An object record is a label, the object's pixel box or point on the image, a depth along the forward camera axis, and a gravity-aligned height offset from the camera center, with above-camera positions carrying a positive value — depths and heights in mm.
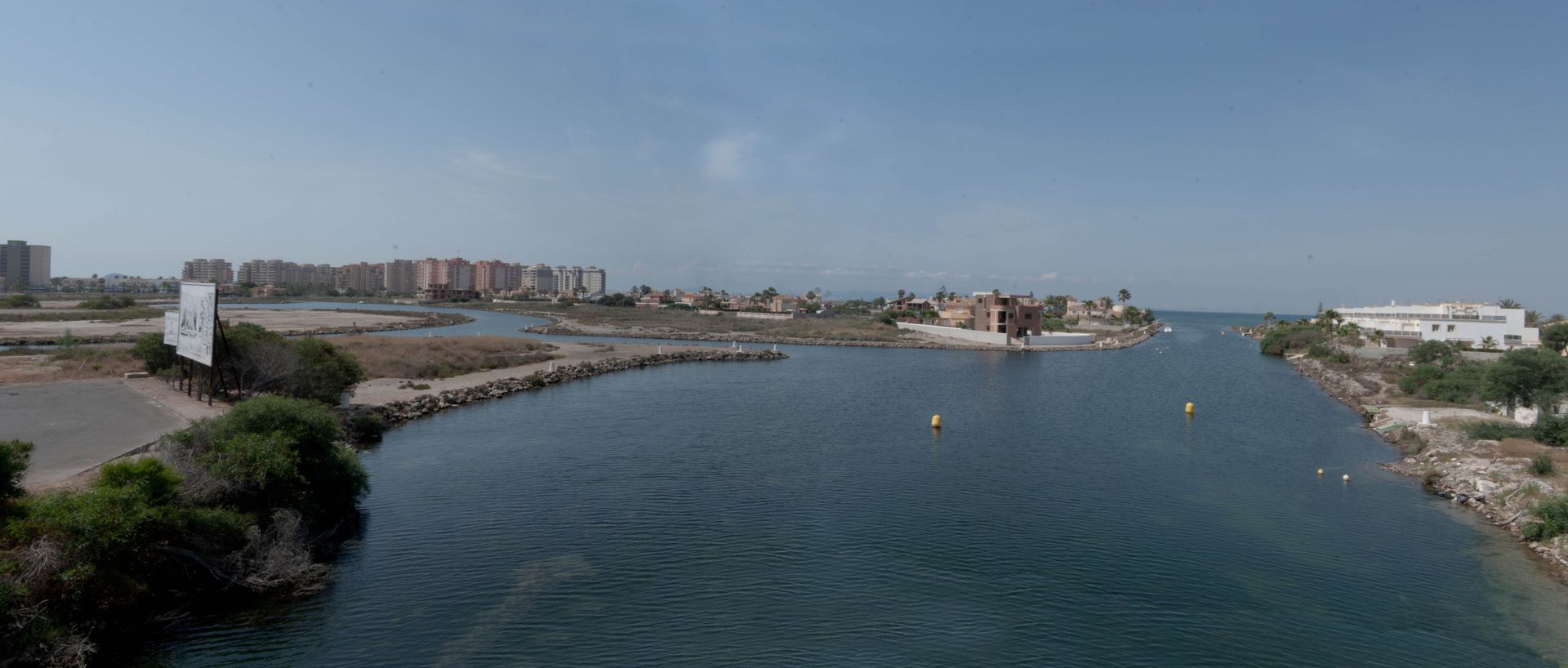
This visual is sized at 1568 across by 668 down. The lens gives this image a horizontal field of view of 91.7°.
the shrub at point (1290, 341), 75625 -1206
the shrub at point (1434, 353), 45812 -1176
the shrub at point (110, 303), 86062 -1891
